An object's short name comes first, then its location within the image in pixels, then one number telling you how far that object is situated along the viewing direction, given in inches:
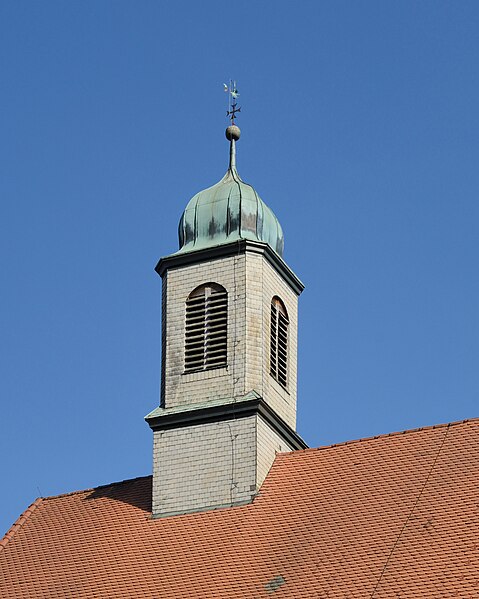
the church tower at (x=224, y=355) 1514.5
